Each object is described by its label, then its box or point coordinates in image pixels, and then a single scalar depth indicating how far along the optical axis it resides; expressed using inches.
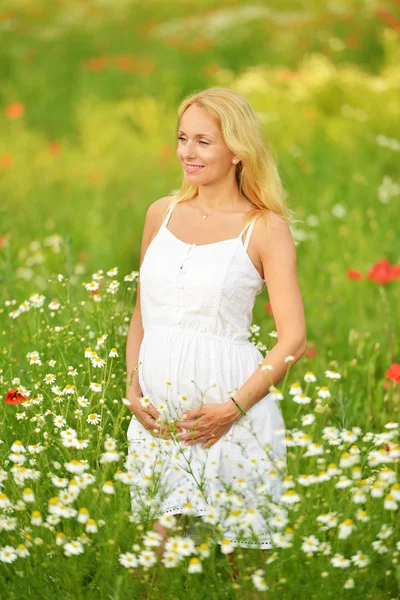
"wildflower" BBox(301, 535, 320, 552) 154.6
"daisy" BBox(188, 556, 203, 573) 148.8
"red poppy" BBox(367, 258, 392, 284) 309.0
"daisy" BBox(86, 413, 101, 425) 190.6
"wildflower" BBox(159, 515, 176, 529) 160.6
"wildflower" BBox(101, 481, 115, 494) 160.2
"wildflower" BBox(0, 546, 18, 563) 158.1
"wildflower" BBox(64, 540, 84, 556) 153.4
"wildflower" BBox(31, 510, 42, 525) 155.5
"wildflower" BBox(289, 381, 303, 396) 168.5
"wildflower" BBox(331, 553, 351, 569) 154.8
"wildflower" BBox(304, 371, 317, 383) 173.4
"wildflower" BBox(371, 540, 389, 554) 156.9
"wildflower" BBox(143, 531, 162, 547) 155.8
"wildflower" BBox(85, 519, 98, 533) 153.1
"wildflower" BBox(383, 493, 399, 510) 155.2
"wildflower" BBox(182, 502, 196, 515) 165.3
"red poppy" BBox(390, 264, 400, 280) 308.4
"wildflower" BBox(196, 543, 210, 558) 151.8
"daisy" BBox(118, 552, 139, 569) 154.4
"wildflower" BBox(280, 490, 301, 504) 155.5
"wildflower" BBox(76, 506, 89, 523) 154.5
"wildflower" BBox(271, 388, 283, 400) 169.8
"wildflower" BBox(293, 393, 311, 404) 166.7
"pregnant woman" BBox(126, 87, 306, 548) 197.1
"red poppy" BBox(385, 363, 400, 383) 217.3
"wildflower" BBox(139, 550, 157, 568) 153.9
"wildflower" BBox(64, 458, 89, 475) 160.6
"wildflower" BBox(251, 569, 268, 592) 151.0
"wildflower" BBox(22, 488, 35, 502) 159.0
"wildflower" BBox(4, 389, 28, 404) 195.0
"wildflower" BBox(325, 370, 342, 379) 183.4
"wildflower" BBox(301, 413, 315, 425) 167.9
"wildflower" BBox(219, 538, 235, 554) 155.4
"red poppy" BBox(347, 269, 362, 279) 323.7
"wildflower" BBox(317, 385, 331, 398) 171.2
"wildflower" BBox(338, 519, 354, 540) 152.9
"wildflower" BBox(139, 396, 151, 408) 191.7
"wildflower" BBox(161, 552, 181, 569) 152.6
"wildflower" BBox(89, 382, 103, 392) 187.3
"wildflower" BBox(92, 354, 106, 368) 199.6
